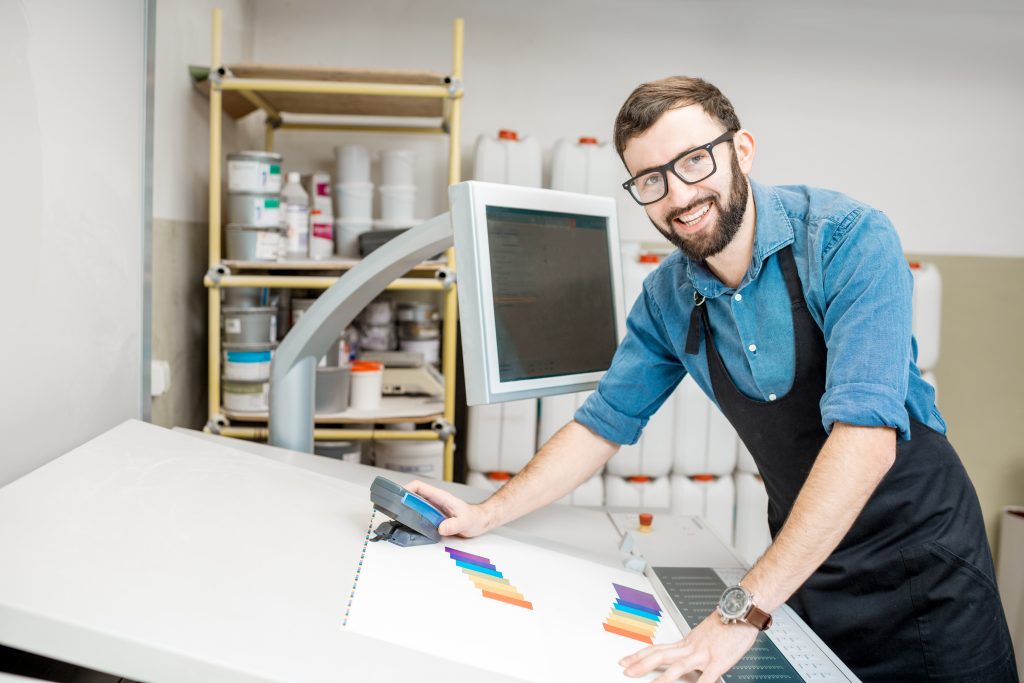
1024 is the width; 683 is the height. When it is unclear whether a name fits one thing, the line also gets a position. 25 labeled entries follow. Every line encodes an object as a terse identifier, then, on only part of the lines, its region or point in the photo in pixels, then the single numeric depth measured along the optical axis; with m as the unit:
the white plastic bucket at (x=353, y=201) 2.68
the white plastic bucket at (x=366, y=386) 2.40
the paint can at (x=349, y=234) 2.66
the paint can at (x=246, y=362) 2.36
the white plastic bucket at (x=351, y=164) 2.69
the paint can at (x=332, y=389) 2.31
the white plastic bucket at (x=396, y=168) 2.75
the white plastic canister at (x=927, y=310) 2.95
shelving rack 2.33
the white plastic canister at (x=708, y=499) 2.86
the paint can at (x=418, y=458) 2.61
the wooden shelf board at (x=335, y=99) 2.31
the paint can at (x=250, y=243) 2.38
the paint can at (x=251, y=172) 2.35
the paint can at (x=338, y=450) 2.47
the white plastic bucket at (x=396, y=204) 2.75
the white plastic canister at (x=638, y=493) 2.85
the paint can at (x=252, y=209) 2.37
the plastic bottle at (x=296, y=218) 2.53
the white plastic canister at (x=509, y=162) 2.86
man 1.16
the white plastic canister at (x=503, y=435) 2.75
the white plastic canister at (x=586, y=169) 2.87
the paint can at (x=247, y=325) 2.37
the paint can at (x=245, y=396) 2.38
